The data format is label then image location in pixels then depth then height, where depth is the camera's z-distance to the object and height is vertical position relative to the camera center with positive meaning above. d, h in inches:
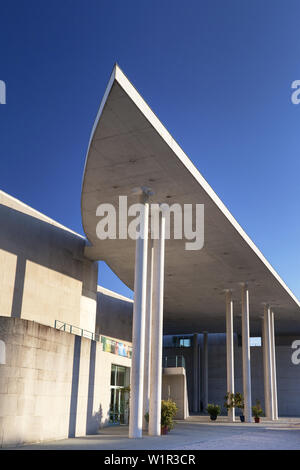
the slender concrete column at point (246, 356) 1267.2 +63.8
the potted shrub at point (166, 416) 767.7 -54.8
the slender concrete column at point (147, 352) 823.7 +42.8
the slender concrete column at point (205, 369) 2044.8 +42.1
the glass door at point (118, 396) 1066.1 -38.0
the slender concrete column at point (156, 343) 738.8 +52.8
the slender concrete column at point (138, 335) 682.2 +58.9
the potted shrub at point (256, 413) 1224.8 -74.9
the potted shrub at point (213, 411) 1313.5 -77.9
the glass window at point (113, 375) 1060.5 +5.8
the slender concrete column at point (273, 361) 1555.1 +63.3
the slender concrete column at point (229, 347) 1291.8 +88.8
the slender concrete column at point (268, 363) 1456.7 +53.9
